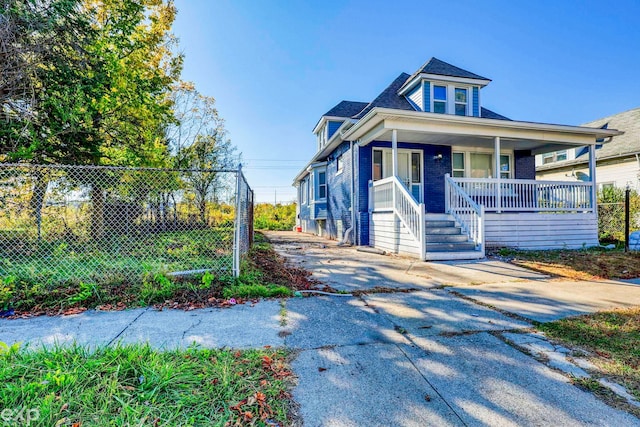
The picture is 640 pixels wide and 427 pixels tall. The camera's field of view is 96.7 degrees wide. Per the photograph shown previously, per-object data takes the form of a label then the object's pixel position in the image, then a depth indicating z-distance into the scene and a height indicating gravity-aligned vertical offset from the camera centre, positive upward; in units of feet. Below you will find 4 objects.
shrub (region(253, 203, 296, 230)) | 78.79 +0.46
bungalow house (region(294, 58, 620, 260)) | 25.64 +4.85
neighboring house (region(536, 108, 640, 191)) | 45.80 +9.68
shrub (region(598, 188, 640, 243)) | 37.78 -0.37
